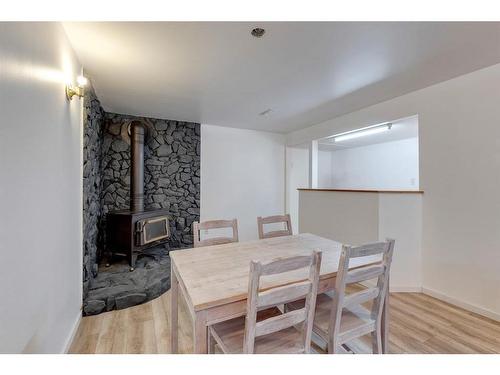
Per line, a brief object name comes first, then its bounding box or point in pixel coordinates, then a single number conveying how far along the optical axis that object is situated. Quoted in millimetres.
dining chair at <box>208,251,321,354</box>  1013
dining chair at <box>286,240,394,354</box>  1231
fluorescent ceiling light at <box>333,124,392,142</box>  3338
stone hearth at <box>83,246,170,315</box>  2235
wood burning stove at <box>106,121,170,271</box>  2926
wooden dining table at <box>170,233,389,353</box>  1037
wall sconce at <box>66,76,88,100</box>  1683
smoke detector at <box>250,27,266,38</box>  1601
